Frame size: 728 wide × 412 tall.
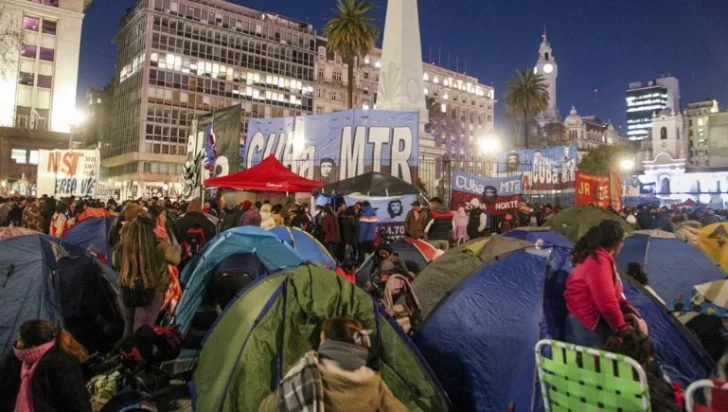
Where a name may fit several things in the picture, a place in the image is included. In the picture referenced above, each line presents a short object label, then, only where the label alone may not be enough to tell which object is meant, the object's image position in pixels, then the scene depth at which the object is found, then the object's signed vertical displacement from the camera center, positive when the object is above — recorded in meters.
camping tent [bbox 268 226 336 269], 8.95 -0.34
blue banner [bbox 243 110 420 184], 19.22 +3.31
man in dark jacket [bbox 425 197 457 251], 14.30 +0.11
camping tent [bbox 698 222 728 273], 8.79 -0.06
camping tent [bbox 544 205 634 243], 12.20 +0.38
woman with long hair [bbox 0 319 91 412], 3.87 -1.20
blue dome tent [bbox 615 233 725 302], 7.92 -0.42
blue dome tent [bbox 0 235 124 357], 5.55 -0.88
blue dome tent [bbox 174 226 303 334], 6.75 -0.48
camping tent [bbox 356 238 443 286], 9.38 -0.47
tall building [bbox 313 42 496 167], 87.75 +25.96
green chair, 3.04 -0.91
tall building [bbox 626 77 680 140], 176.75 +48.43
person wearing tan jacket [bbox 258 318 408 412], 3.15 -0.99
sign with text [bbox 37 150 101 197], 16.38 +1.45
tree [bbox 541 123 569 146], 93.69 +18.60
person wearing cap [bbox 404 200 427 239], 12.71 +0.14
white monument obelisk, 25.95 +8.69
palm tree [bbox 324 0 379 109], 42.78 +16.68
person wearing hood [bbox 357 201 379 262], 13.87 -0.16
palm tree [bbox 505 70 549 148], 58.44 +16.08
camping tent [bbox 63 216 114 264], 10.07 -0.34
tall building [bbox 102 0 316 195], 69.25 +21.82
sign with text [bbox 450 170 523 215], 19.27 +1.55
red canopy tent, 14.34 +1.25
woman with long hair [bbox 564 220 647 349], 4.31 -0.49
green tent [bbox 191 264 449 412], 4.41 -1.06
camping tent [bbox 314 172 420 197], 15.14 +1.23
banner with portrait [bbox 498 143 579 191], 25.05 +3.29
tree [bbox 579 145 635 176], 66.69 +10.52
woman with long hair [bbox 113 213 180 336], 5.56 -0.56
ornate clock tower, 112.23 +39.51
